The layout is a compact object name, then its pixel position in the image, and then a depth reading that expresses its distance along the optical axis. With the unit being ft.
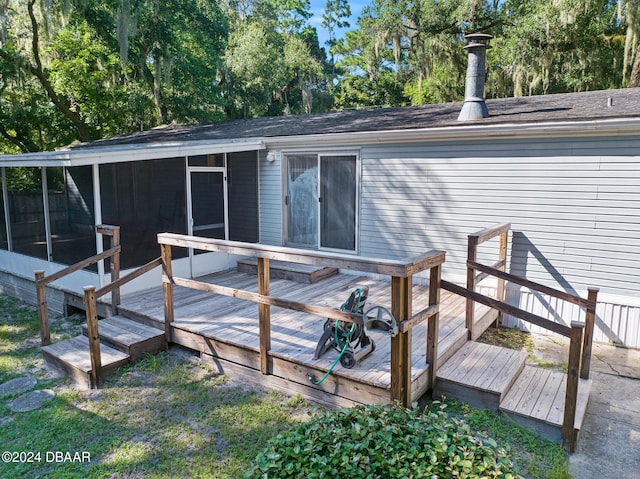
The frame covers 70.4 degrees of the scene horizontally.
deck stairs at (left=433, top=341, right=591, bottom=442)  11.32
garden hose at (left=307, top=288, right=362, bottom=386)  12.18
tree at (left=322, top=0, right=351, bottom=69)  107.14
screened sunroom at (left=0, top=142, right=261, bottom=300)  18.78
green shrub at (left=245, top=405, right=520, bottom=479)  6.02
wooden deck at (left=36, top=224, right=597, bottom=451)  11.10
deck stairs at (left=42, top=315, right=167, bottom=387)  14.33
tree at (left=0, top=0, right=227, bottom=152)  40.24
